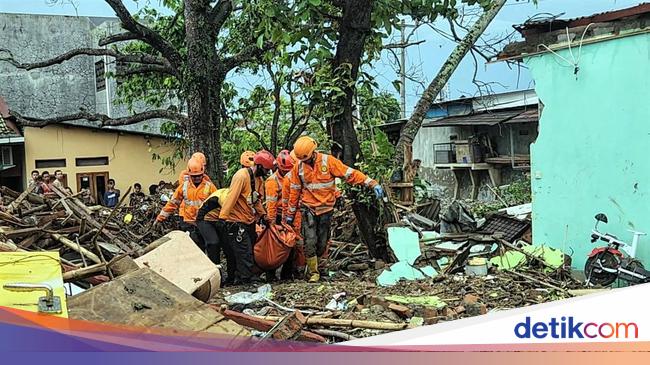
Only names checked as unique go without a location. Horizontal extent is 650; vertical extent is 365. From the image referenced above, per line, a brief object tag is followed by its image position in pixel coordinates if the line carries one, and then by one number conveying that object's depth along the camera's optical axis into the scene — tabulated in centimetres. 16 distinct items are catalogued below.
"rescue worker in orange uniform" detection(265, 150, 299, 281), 770
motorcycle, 674
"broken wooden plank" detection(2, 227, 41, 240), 680
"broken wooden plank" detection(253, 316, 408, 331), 443
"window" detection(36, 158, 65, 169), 1944
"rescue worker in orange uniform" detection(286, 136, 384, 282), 744
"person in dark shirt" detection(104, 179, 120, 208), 1545
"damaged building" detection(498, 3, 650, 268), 708
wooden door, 2002
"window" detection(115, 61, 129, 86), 1234
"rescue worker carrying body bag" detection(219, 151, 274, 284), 753
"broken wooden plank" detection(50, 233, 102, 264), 666
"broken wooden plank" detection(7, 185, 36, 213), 876
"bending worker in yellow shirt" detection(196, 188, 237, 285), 765
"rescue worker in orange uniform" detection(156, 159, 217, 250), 816
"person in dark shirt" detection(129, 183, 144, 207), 1387
